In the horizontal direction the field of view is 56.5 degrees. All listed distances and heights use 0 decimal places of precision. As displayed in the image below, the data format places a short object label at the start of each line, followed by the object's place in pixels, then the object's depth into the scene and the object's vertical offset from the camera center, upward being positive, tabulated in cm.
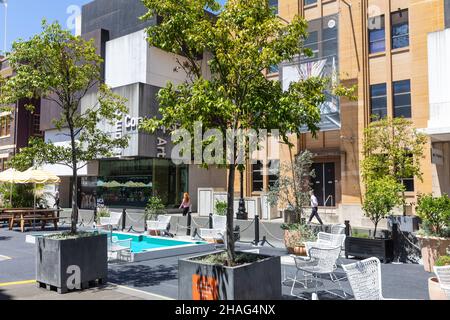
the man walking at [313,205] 1873 -79
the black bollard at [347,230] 1209 -123
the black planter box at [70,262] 769 -141
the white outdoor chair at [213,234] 1411 -158
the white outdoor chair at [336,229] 1211 -120
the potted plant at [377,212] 1093 -71
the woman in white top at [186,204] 2239 -88
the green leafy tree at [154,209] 1850 -97
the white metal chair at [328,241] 949 -128
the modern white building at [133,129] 2586 +376
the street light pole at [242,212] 1975 -116
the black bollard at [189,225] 1691 -151
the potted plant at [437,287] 609 -148
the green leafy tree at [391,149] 1623 +151
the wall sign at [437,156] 1759 +133
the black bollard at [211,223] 1613 -137
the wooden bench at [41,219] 1896 -150
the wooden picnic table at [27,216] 1925 -132
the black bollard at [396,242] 1102 -144
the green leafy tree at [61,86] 872 +218
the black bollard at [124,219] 1922 -145
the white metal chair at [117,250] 1122 -170
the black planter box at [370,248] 1088 -161
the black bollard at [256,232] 1436 -153
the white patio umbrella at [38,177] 1953 +51
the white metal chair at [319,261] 762 -136
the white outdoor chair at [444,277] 548 -118
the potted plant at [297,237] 1188 -143
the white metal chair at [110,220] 1694 -132
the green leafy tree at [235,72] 624 +182
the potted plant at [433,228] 970 -96
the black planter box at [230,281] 550 -128
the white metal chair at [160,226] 1627 -149
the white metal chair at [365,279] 558 -123
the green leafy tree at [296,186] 1506 +5
